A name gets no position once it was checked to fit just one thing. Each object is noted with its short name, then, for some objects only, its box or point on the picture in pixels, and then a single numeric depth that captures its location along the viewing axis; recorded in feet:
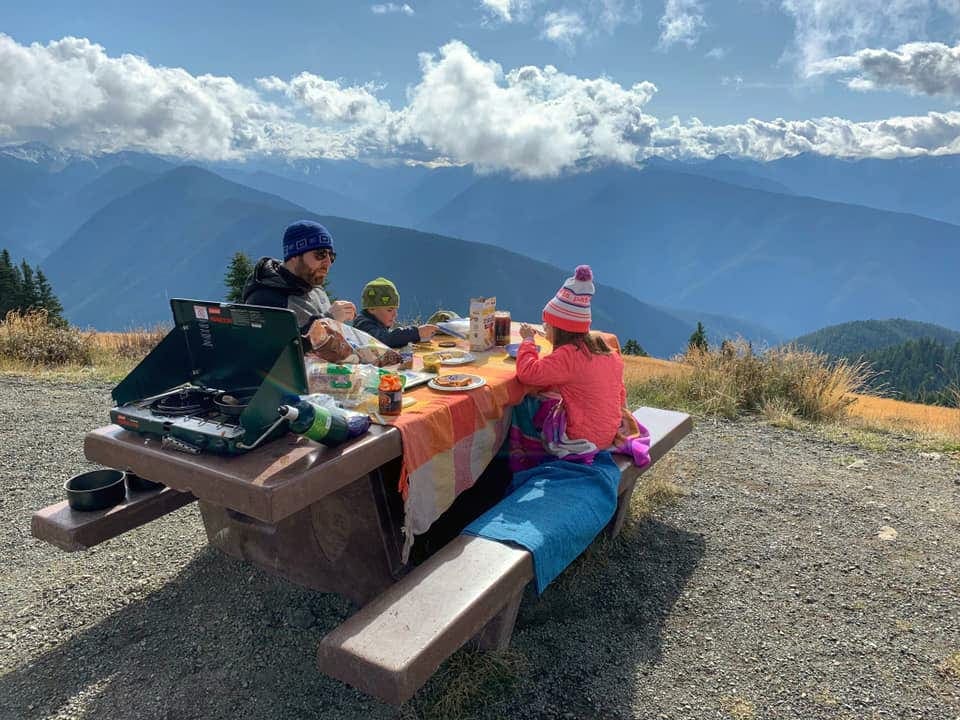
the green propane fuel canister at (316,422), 6.71
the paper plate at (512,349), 11.96
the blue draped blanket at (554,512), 8.01
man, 11.07
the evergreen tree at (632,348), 87.70
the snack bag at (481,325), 12.46
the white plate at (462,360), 11.07
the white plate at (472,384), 9.29
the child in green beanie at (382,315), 12.64
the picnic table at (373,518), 6.25
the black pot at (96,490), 9.09
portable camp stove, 7.03
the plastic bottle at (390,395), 8.20
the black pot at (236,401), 7.48
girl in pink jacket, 10.02
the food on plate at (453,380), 9.49
